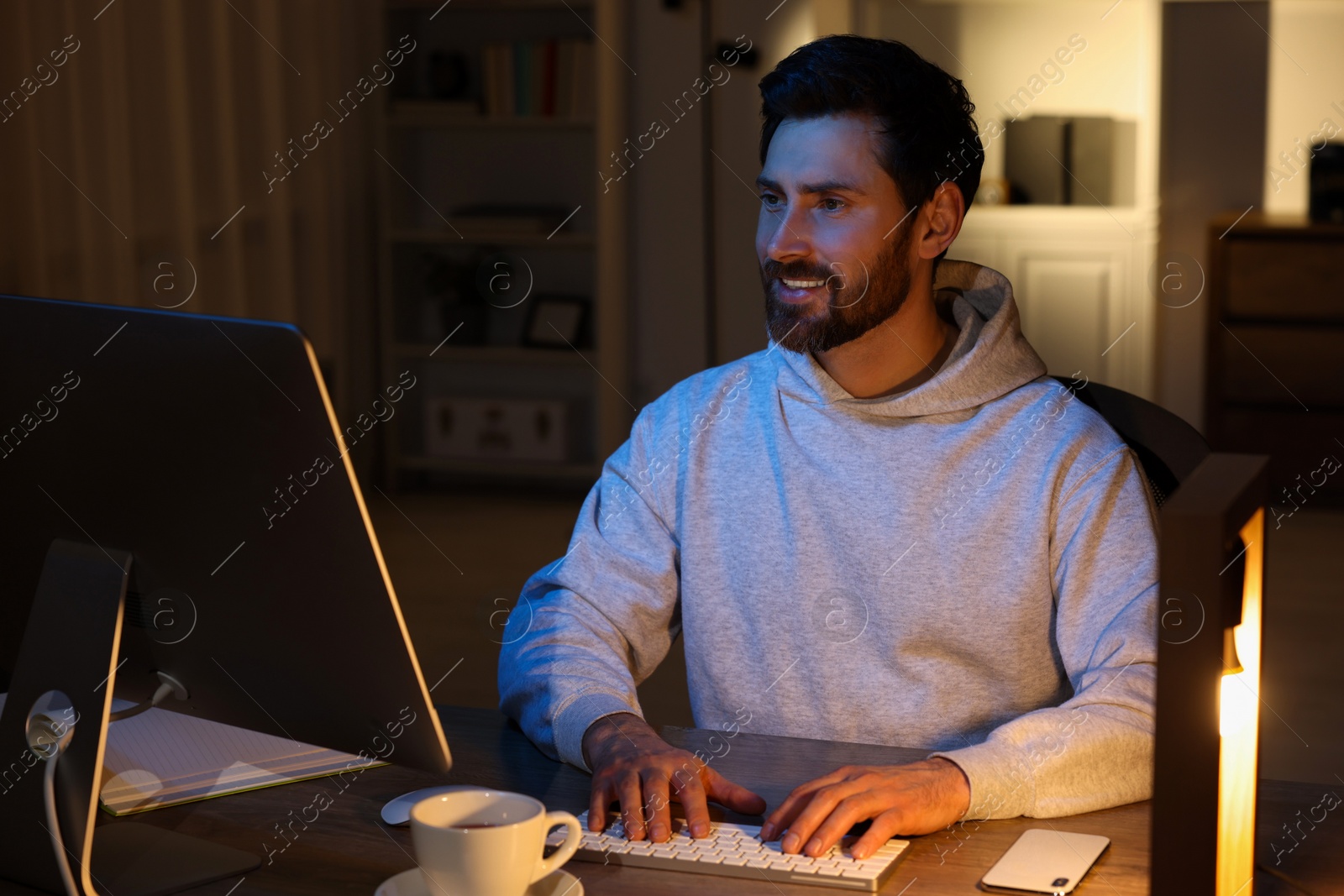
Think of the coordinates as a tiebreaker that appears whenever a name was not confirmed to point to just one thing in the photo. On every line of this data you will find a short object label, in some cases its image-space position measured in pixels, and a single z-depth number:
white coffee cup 2.45
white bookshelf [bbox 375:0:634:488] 9.13
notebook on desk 2.79
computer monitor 2.47
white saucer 2.53
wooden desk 2.58
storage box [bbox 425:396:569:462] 9.39
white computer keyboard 2.58
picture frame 9.36
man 3.06
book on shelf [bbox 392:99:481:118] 9.25
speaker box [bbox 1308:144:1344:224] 8.85
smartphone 2.55
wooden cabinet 8.92
